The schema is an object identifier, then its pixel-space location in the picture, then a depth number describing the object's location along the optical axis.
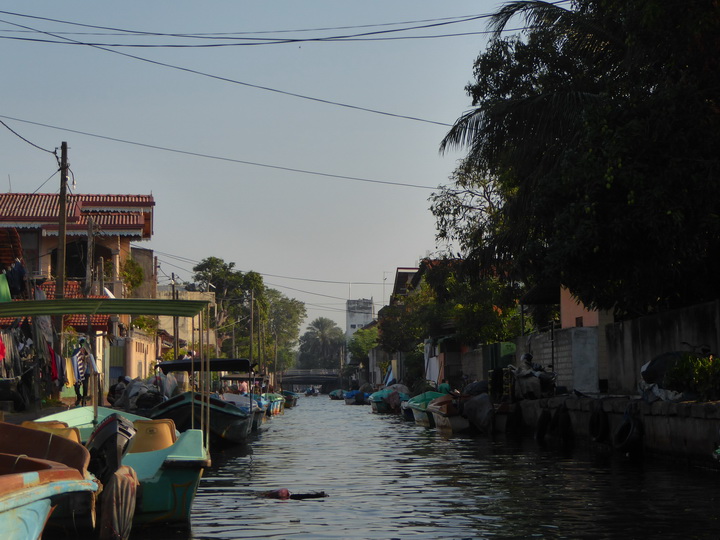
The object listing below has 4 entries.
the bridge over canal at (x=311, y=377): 152.50
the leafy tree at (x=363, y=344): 122.01
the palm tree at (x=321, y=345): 186.75
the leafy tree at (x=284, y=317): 155.38
